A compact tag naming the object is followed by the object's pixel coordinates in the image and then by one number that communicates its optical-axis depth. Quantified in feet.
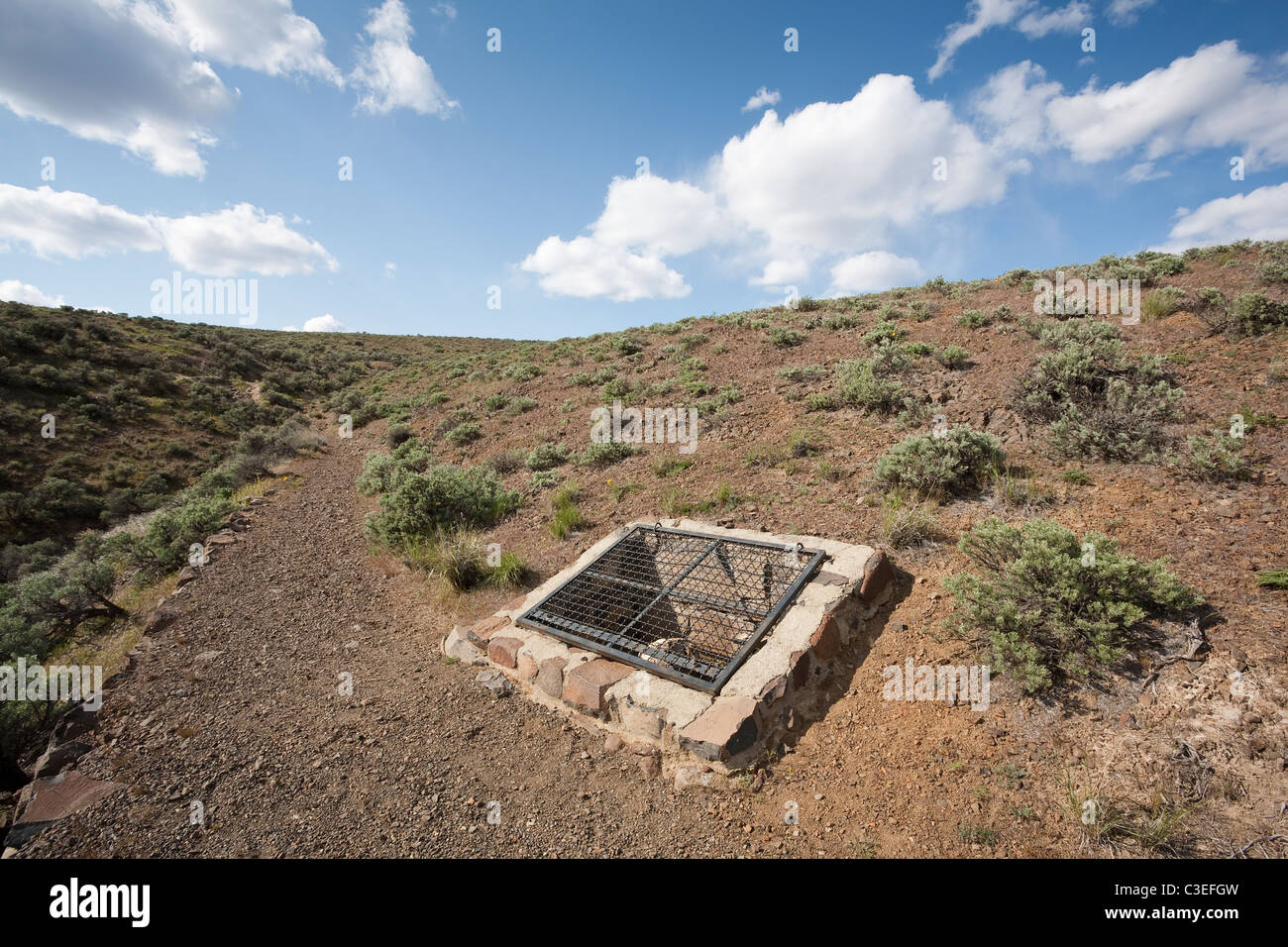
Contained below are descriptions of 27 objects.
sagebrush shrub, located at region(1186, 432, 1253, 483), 15.17
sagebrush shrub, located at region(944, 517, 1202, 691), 10.63
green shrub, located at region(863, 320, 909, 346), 35.24
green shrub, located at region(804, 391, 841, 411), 26.89
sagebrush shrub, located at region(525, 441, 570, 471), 30.66
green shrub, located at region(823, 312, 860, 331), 42.85
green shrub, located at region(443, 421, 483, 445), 40.68
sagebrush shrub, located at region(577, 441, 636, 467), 28.27
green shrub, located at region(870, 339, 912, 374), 28.17
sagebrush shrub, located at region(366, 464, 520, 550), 24.36
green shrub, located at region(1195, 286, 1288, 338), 22.79
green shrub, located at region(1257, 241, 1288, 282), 27.50
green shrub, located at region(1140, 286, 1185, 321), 27.09
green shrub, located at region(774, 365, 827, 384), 32.14
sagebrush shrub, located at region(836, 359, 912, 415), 24.76
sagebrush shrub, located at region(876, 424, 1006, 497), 17.79
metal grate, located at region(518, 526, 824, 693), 14.20
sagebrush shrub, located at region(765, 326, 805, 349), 40.73
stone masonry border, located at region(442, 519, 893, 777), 11.06
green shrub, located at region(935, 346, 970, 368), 27.73
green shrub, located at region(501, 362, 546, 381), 55.98
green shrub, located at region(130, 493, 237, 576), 26.21
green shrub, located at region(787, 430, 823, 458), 23.17
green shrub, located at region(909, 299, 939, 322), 39.14
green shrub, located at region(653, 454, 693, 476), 25.09
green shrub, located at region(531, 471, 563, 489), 27.91
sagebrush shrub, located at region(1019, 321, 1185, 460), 17.78
